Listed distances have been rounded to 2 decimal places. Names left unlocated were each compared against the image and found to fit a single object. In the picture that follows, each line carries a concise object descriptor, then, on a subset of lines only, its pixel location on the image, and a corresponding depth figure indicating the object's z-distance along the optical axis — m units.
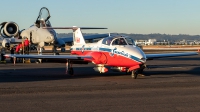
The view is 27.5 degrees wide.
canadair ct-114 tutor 19.03
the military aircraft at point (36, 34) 38.38
